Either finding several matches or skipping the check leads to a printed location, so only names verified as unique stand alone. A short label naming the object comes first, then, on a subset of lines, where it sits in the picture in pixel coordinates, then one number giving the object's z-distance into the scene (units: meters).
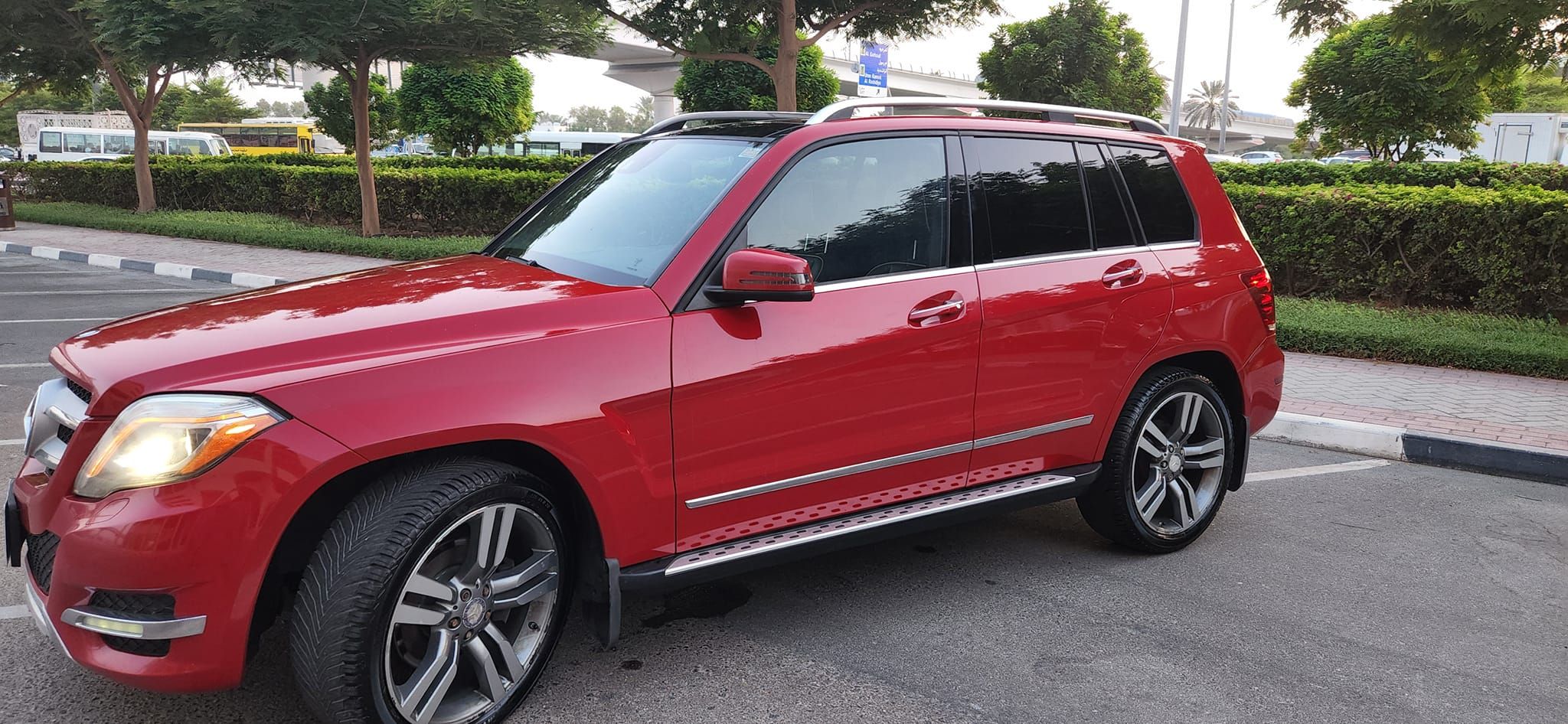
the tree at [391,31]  15.07
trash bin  19.88
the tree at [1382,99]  21.28
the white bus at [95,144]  40.91
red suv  2.53
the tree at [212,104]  68.51
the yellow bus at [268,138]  52.66
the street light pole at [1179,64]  29.19
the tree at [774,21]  13.69
